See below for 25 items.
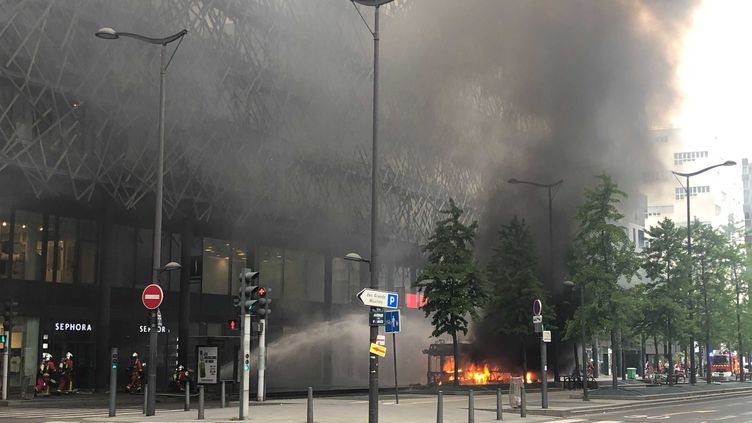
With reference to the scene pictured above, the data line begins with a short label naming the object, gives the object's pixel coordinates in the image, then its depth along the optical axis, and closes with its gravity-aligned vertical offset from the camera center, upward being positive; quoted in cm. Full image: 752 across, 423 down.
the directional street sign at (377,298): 1761 +74
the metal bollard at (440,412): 1863 -179
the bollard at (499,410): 2208 -206
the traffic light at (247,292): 1995 +97
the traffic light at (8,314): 2776 +59
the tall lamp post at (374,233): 1758 +225
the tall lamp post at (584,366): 2979 -123
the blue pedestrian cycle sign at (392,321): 2023 +28
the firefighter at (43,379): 3053 -174
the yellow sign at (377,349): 1778 -36
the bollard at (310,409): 1939 -180
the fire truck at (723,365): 7694 -305
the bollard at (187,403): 2364 -202
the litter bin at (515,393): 2673 -195
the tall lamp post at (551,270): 4195 +358
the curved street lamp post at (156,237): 2161 +259
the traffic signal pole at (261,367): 2713 -116
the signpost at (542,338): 2473 -18
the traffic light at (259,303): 2041 +73
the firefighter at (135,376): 3475 -184
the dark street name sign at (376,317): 1802 +33
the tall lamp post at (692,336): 4519 -18
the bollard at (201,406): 2033 -180
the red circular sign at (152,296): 2167 +92
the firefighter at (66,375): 3228 -167
